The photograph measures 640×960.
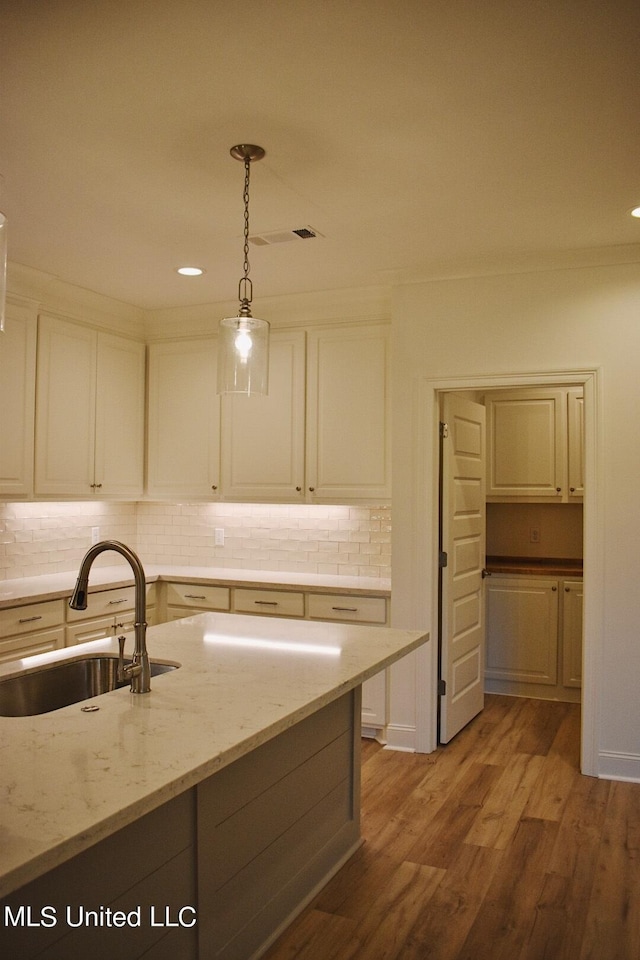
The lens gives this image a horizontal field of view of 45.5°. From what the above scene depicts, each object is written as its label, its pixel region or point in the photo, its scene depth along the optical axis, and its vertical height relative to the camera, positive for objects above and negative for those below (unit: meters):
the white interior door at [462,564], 4.25 -0.45
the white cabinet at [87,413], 4.38 +0.44
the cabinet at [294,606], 4.29 -0.71
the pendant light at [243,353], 2.59 +0.45
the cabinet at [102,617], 4.15 -0.76
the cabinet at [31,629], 3.76 -0.74
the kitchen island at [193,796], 1.43 -0.78
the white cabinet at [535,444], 5.40 +0.32
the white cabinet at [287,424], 4.52 +0.40
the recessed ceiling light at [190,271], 4.14 +1.18
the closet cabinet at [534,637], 5.20 -1.03
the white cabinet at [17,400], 4.07 +0.46
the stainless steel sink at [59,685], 2.27 -0.63
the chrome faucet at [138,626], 2.05 -0.39
